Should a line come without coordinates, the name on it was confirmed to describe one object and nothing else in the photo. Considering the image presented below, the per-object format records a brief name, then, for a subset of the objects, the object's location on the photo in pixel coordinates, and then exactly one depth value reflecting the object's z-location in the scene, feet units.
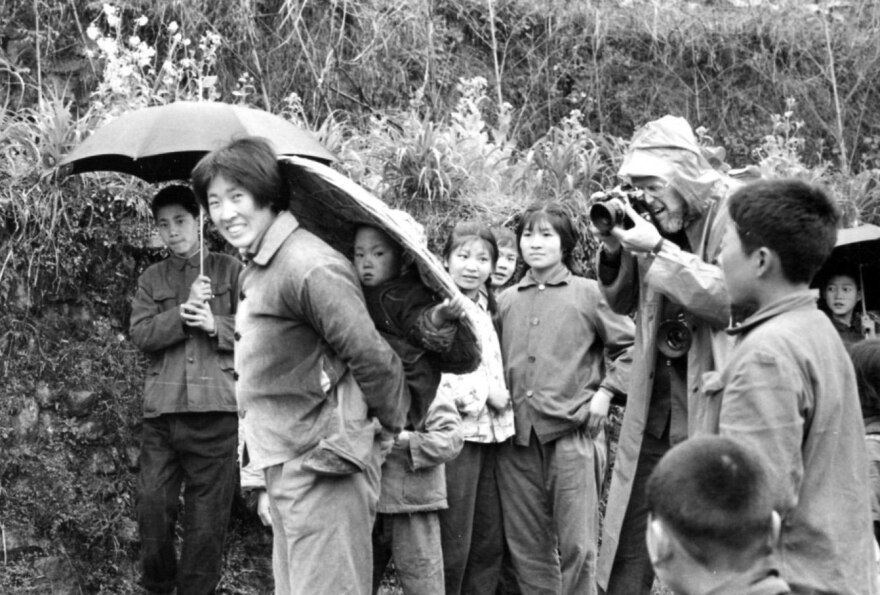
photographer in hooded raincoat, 15.44
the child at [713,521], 8.69
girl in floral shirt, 19.88
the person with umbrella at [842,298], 22.15
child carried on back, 13.89
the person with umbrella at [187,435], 19.84
